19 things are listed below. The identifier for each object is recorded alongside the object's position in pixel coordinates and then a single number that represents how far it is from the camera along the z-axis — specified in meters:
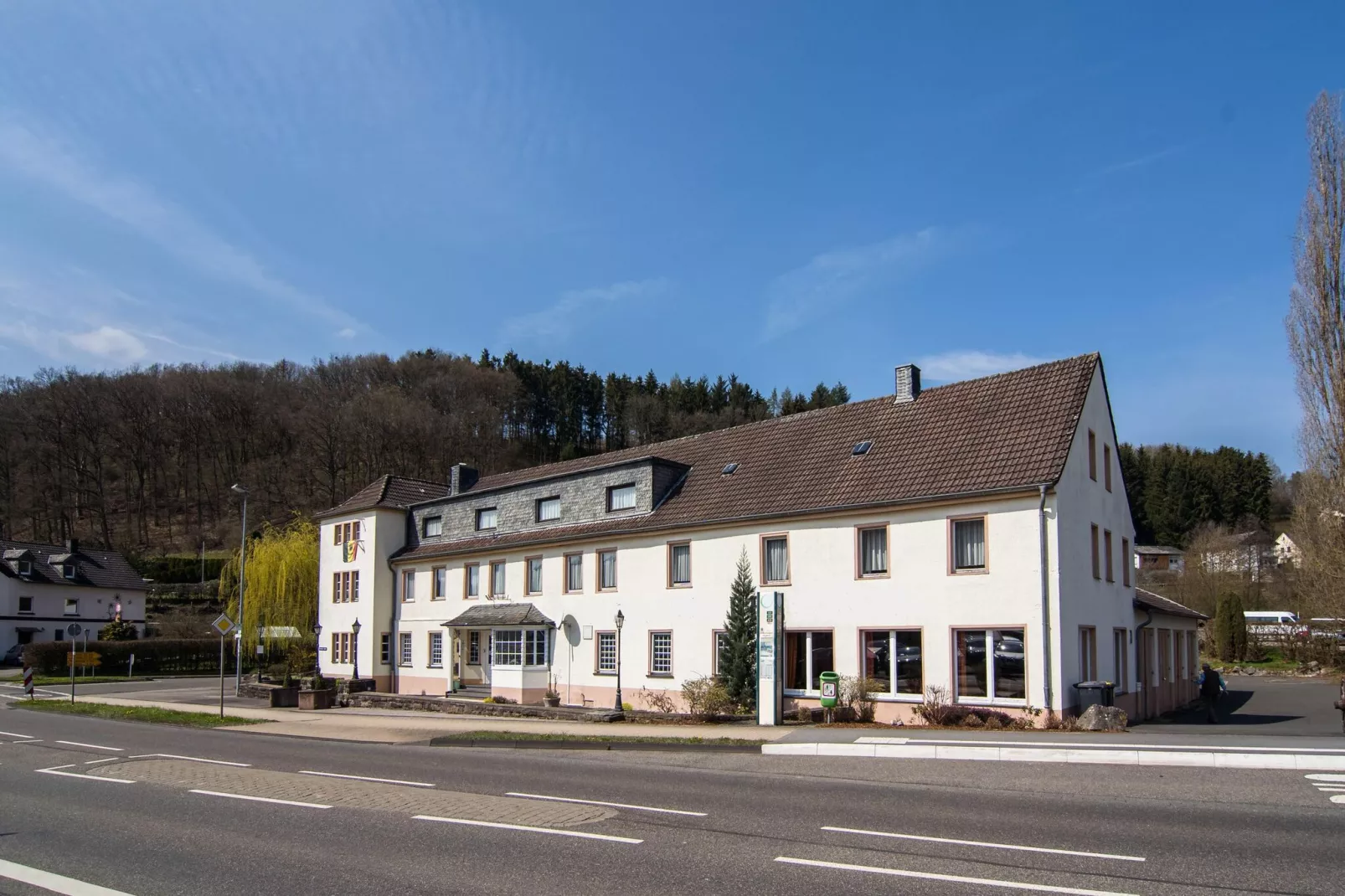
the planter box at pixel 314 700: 35.03
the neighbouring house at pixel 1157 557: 93.91
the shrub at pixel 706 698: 24.80
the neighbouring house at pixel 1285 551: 57.48
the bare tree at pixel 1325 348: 44.06
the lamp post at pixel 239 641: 40.34
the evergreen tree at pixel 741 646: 25.20
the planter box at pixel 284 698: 35.47
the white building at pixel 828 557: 22.39
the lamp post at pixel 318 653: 42.72
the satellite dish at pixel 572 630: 32.31
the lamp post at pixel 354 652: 40.66
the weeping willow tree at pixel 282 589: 51.25
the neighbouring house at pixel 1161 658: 27.70
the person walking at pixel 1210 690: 25.11
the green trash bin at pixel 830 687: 23.41
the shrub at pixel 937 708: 21.70
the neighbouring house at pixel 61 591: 62.91
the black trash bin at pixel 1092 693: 21.61
